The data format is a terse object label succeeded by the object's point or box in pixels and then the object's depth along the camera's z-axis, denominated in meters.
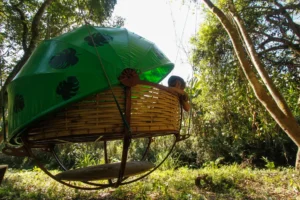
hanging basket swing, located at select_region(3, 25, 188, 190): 0.86
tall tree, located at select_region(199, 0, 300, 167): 2.91
